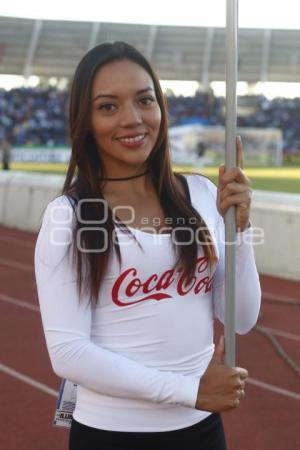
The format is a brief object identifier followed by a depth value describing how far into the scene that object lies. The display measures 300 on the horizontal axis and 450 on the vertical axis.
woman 1.38
